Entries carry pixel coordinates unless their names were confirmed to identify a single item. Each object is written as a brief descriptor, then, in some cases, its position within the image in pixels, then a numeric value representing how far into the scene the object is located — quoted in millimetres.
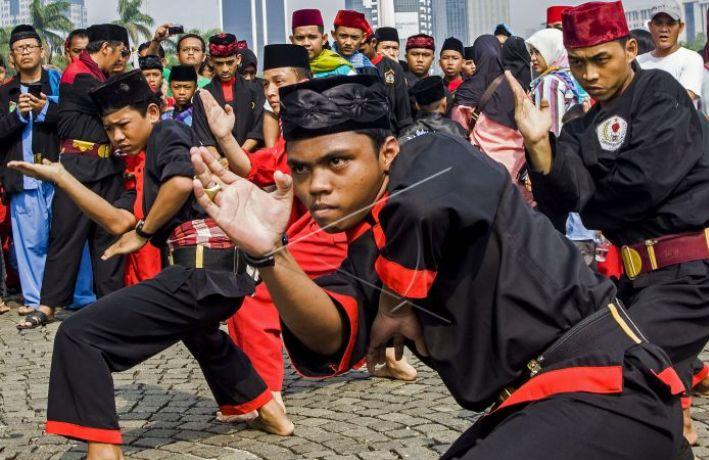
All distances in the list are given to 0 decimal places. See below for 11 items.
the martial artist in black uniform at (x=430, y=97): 9281
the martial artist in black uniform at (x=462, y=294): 2764
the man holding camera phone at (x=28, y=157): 9969
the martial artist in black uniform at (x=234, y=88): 9664
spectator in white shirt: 9633
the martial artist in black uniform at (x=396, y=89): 9633
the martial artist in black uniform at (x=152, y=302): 5090
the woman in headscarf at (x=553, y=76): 7703
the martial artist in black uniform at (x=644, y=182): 4621
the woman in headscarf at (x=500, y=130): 7336
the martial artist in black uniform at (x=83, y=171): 9359
